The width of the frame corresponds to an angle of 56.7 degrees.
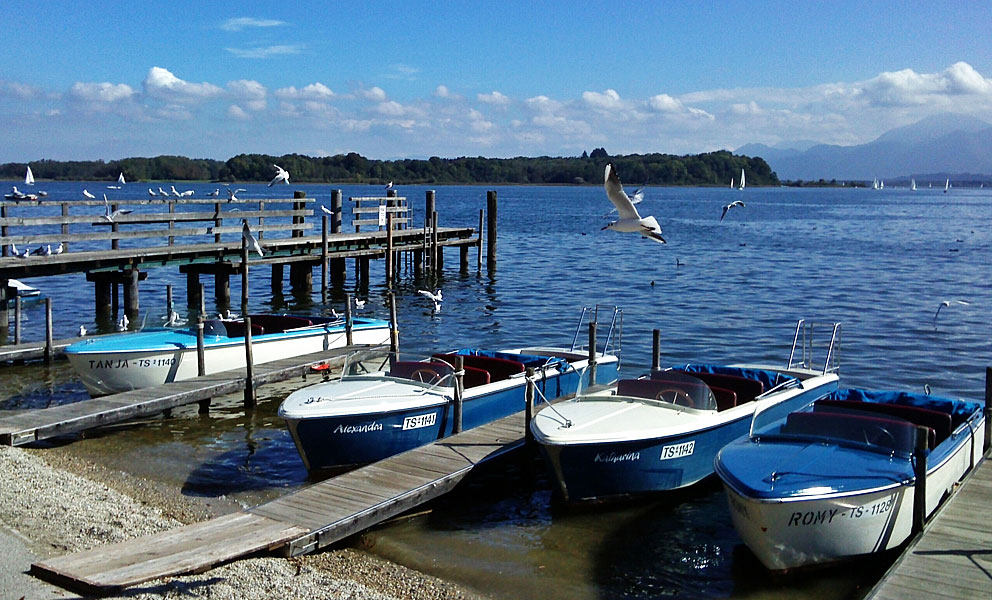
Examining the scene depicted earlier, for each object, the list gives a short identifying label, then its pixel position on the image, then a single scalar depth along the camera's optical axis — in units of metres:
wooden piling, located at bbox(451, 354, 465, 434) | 12.77
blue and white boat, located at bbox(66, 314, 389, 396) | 15.83
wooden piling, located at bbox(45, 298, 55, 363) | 18.44
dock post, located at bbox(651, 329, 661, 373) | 15.50
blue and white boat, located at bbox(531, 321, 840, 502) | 11.05
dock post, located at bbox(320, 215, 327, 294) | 28.40
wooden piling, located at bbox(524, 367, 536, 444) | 12.21
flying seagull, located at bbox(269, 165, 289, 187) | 30.19
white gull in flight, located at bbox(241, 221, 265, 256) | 24.70
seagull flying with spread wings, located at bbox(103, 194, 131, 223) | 23.28
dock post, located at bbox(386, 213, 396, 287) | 30.99
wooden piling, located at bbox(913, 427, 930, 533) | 9.33
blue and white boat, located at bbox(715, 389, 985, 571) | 9.05
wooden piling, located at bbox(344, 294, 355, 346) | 18.88
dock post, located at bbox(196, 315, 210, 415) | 15.83
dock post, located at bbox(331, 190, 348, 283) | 31.54
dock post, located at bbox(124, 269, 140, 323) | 23.92
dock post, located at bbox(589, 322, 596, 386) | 14.83
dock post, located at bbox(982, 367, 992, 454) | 11.91
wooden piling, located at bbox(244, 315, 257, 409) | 15.49
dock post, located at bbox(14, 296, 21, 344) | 19.84
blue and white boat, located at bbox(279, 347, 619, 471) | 12.03
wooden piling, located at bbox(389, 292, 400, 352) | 17.44
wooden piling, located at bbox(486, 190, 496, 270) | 39.00
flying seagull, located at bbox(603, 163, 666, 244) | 12.61
